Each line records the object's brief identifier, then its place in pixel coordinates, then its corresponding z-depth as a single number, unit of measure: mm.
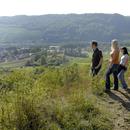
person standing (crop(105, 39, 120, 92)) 10859
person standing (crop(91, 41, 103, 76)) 11320
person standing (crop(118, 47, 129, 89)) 11414
